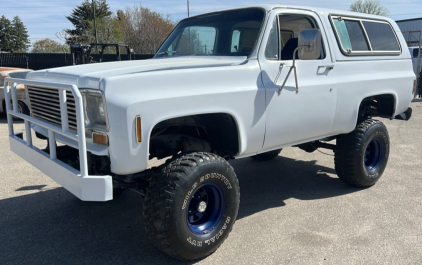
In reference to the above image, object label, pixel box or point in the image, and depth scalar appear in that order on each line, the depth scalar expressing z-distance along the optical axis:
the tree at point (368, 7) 48.03
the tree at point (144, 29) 36.31
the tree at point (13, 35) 64.50
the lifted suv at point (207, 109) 2.75
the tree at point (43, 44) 54.46
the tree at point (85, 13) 51.26
